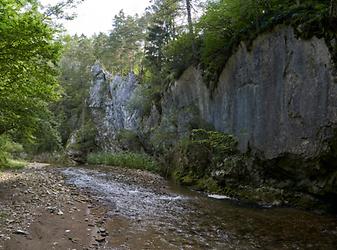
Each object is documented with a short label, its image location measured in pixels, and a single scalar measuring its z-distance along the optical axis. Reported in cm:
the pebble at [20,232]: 677
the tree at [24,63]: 797
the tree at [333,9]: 1117
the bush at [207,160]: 1551
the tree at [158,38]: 3044
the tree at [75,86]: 4631
